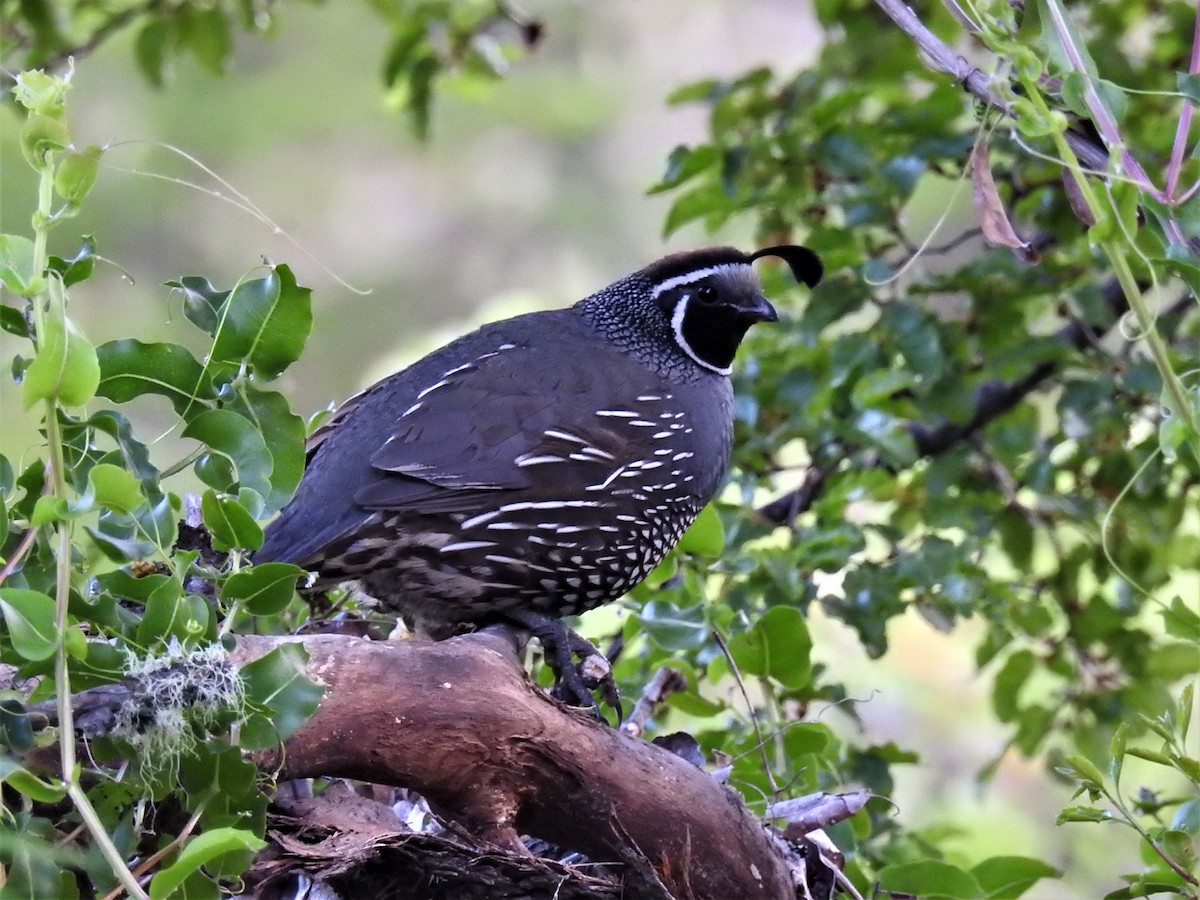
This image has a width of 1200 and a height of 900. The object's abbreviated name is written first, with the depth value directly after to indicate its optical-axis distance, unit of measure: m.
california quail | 6.42
